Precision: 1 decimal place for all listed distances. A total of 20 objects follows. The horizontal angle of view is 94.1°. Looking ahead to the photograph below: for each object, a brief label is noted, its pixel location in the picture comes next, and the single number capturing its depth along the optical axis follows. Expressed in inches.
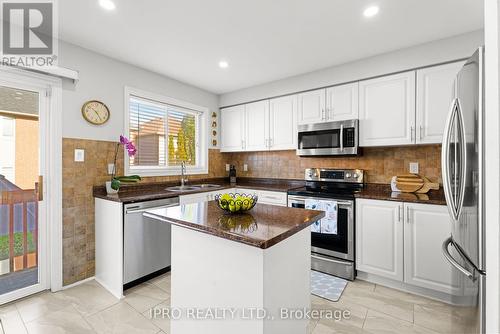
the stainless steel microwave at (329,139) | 110.1
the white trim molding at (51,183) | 89.4
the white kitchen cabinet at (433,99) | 90.4
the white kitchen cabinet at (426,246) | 83.3
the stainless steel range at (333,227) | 101.4
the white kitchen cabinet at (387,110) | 98.3
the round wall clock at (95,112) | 97.7
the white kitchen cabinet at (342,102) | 111.3
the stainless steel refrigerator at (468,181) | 41.6
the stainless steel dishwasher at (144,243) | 90.9
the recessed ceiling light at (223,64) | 113.0
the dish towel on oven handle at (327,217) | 103.9
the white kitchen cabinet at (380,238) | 91.8
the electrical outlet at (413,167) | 107.3
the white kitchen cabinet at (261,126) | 133.3
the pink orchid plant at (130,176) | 102.0
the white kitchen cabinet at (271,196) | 121.2
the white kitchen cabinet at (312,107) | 120.9
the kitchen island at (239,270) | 46.1
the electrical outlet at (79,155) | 95.0
